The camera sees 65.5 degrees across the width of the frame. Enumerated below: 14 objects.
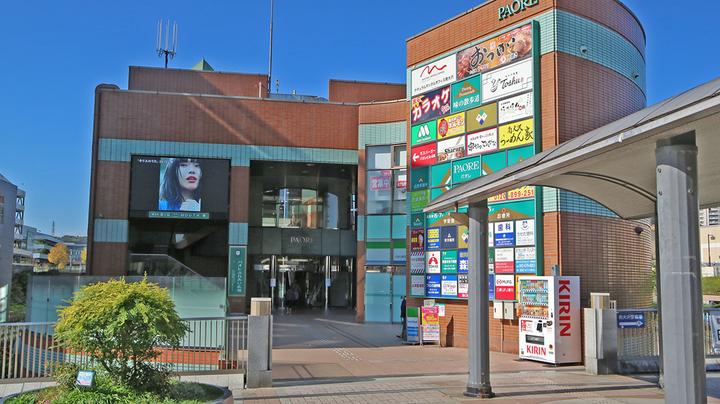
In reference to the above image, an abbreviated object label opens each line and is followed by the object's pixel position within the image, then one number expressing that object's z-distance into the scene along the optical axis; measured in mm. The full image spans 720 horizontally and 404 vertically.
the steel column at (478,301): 9648
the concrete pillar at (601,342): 12414
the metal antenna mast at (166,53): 36094
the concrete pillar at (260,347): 10648
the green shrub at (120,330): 7098
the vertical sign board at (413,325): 17797
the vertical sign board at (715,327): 12234
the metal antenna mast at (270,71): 35844
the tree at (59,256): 133875
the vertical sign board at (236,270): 24875
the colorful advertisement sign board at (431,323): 17141
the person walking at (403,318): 18531
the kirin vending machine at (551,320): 13789
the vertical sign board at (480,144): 15883
